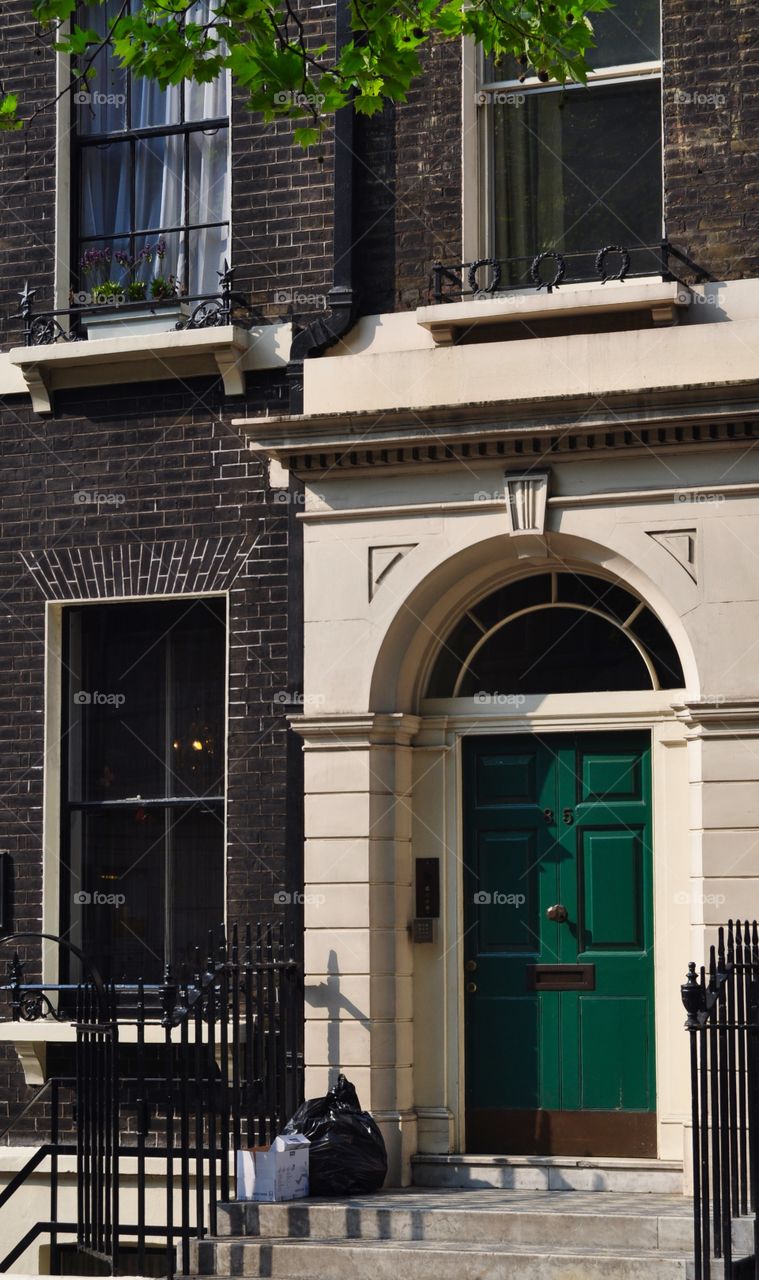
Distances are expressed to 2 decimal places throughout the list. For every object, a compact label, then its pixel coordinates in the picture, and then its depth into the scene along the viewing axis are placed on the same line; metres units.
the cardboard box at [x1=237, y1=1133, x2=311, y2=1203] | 9.89
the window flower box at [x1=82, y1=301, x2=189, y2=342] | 12.07
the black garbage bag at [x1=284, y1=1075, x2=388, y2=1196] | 10.12
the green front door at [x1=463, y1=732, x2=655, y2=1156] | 10.69
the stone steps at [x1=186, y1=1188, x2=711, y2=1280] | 9.02
